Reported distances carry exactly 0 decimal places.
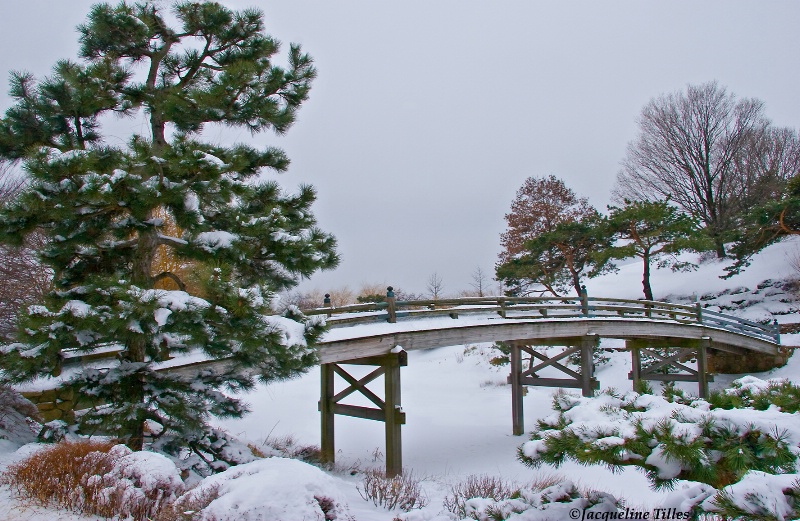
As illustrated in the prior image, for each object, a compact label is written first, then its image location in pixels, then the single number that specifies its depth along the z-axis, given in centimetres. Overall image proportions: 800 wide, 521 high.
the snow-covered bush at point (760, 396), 320
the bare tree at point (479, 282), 4962
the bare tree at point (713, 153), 3195
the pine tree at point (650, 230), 2348
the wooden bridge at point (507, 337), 1044
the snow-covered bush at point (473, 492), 641
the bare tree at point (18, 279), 1032
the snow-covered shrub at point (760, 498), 232
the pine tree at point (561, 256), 2488
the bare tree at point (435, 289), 5047
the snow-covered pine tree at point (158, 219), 595
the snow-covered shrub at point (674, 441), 276
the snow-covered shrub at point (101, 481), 447
